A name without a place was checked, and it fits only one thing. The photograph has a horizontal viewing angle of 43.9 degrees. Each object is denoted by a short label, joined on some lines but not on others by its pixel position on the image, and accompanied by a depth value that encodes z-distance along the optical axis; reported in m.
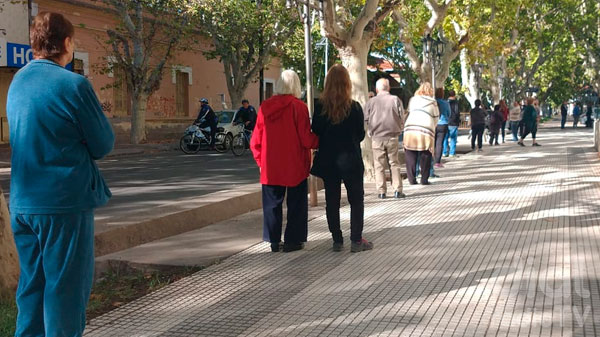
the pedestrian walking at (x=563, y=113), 44.00
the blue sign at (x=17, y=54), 24.91
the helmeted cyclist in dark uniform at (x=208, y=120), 23.55
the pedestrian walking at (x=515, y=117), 26.24
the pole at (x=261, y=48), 30.52
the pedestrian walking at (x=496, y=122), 25.11
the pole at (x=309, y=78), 10.23
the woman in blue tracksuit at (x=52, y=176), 3.29
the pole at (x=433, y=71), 21.81
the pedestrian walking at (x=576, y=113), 46.61
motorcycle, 23.95
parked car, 25.60
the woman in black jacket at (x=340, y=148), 6.89
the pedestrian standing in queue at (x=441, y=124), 15.73
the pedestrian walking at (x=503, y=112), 25.58
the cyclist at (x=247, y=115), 23.77
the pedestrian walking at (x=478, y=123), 21.83
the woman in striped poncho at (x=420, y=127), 11.98
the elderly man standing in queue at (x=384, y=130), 10.73
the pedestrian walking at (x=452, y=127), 17.91
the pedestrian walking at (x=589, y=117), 45.22
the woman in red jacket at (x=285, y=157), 6.84
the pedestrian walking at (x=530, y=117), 23.38
